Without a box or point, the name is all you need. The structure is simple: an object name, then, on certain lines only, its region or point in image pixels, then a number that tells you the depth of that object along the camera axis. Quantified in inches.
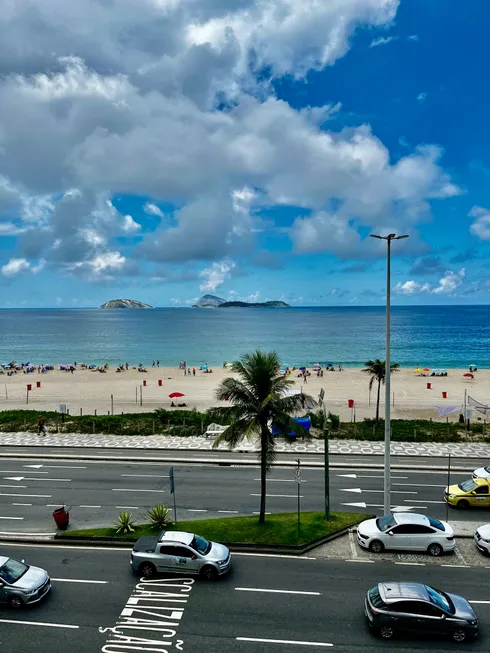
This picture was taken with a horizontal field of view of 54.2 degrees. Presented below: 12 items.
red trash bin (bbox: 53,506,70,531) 792.9
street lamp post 791.7
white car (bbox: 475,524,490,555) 708.7
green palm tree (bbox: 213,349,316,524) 767.1
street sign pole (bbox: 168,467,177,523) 773.5
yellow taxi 893.2
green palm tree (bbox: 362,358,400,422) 1566.2
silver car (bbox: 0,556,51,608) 562.9
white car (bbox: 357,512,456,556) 713.6
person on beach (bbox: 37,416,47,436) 1449.3
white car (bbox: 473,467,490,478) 968.8
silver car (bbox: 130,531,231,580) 637.9
